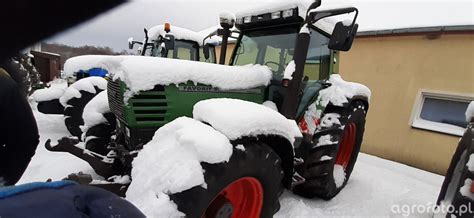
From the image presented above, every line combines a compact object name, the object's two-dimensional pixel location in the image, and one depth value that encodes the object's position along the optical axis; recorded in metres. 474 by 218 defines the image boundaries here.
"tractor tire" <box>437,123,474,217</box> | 2.48
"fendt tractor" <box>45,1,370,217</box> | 2.20
